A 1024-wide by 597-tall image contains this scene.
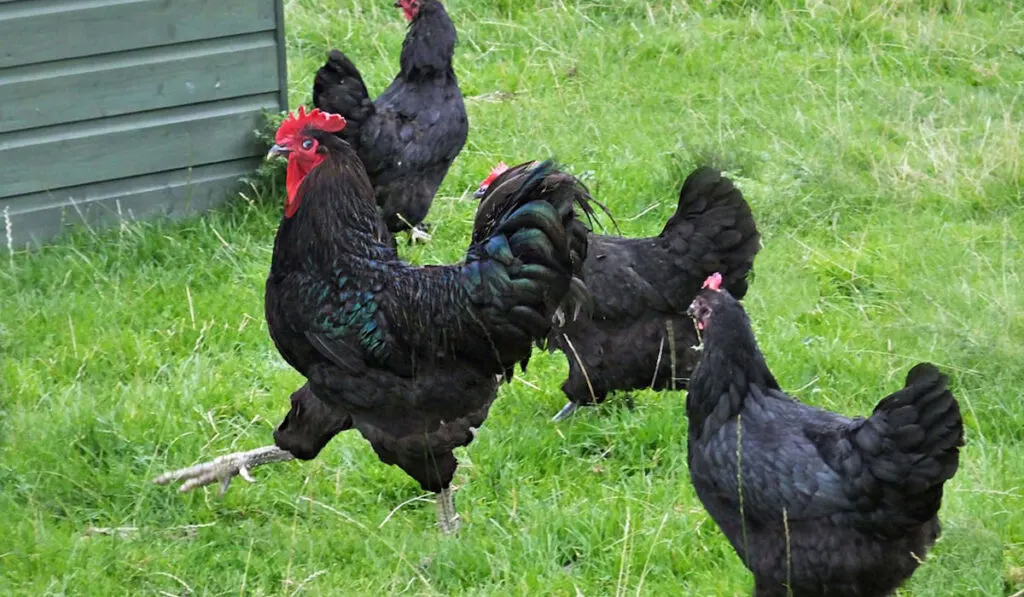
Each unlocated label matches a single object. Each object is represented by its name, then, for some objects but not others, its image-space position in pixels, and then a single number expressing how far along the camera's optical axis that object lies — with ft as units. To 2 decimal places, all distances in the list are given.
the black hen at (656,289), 38.83
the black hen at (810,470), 27.04
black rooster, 33.50
